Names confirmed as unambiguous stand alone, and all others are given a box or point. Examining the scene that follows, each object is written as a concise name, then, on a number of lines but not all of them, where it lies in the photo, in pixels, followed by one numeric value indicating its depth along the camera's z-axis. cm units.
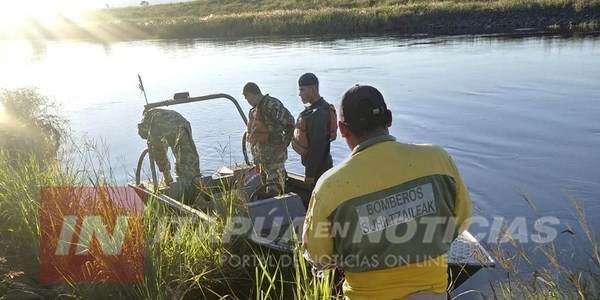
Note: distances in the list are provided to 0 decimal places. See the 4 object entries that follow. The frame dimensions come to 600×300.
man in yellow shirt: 267
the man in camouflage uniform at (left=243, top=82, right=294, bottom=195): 693
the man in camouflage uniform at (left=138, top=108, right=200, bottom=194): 740
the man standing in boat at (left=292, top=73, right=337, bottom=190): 613
